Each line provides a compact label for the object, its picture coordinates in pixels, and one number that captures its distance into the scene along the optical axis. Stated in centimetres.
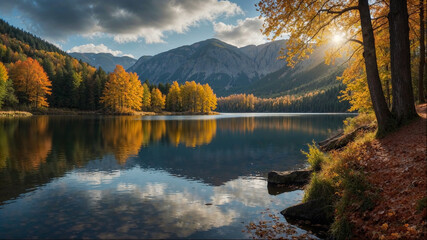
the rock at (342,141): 2016
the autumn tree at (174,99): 12056
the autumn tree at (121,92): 9212
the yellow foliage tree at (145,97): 10940
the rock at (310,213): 1002
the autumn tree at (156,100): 11600
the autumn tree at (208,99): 12561
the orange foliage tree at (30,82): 8256
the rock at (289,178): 1552
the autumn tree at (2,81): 6712
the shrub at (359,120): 2528
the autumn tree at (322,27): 1423
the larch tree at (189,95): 11969
